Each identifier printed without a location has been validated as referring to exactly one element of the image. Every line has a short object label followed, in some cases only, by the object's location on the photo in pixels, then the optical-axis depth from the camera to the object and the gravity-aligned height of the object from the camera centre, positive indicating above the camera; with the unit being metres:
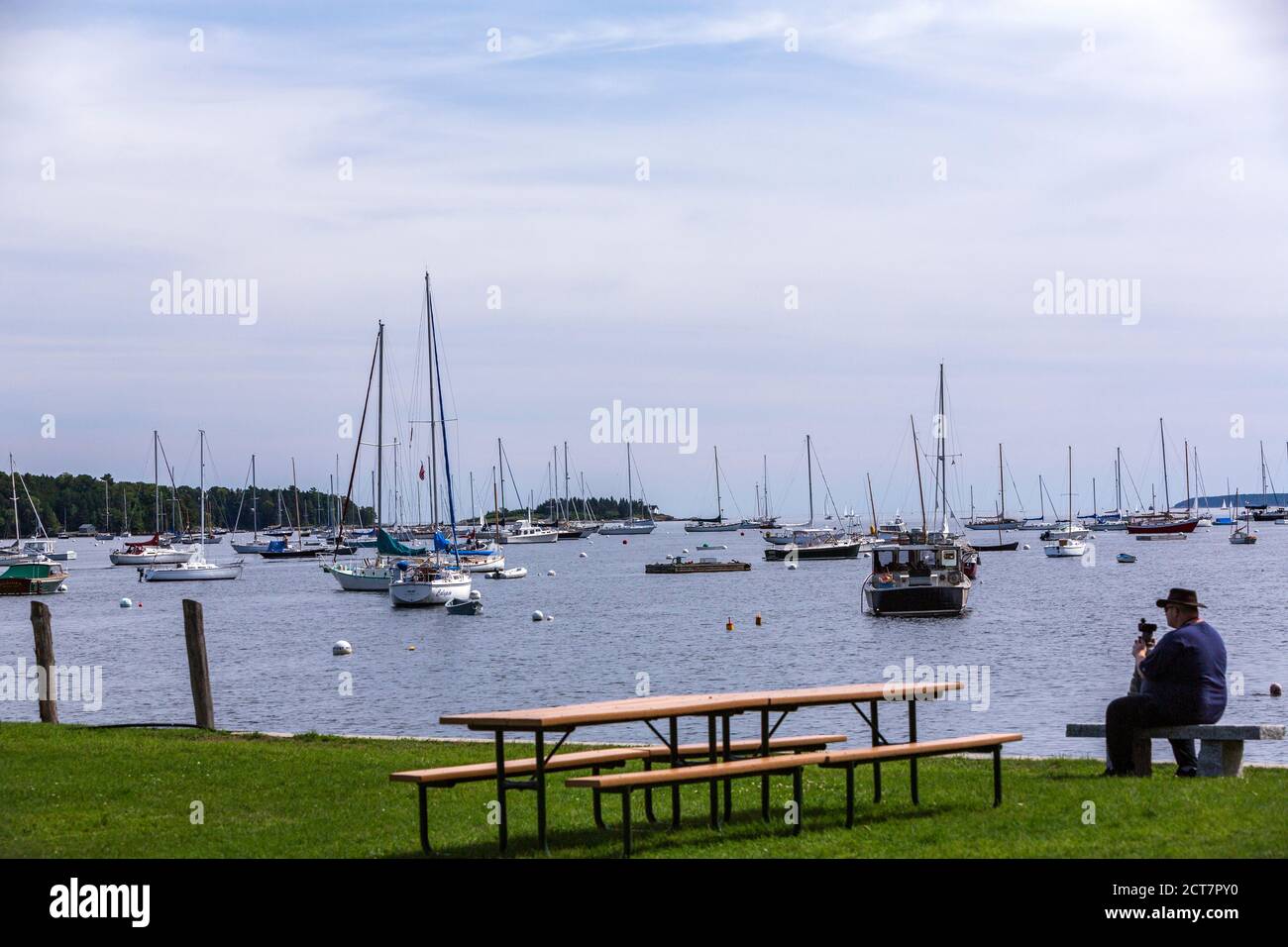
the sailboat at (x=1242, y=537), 157.75 -6.56
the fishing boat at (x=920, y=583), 65.12 -4.21
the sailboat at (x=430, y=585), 74.25 -4.03
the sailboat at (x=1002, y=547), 157.62 -6.63
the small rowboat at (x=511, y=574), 110.69 -5.34
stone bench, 12.55 -2.29
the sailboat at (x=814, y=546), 138.75 -5.22
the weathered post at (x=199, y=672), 21.73 -2.31
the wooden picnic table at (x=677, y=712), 9.67 -1.51
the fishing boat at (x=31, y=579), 95.12 -3.84
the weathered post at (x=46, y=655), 23.59 -2.18
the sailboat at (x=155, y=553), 132.62 -3.52
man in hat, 12.56 -1.69
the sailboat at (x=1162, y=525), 175.75 -5.53
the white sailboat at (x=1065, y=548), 138.00 -6.17
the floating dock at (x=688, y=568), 115.94 -5.60
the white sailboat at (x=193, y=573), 113.00 -4.51
